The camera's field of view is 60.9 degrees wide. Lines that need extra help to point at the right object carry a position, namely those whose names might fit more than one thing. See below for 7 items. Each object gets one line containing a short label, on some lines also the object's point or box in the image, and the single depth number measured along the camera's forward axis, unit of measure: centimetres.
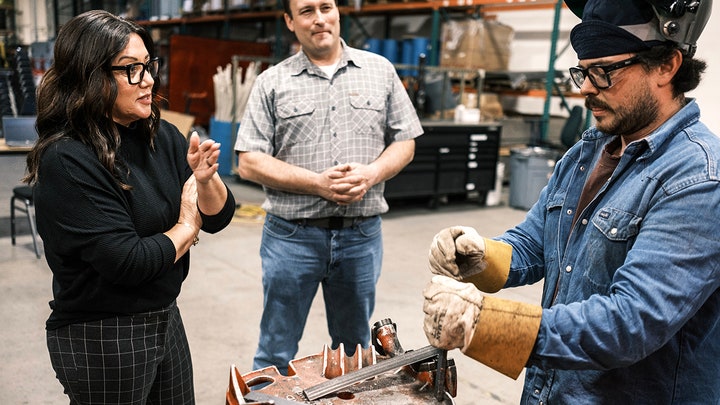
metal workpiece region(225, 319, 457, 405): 118
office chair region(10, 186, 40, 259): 447
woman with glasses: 144
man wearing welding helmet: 105
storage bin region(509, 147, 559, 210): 657
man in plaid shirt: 221
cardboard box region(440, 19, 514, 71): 738
